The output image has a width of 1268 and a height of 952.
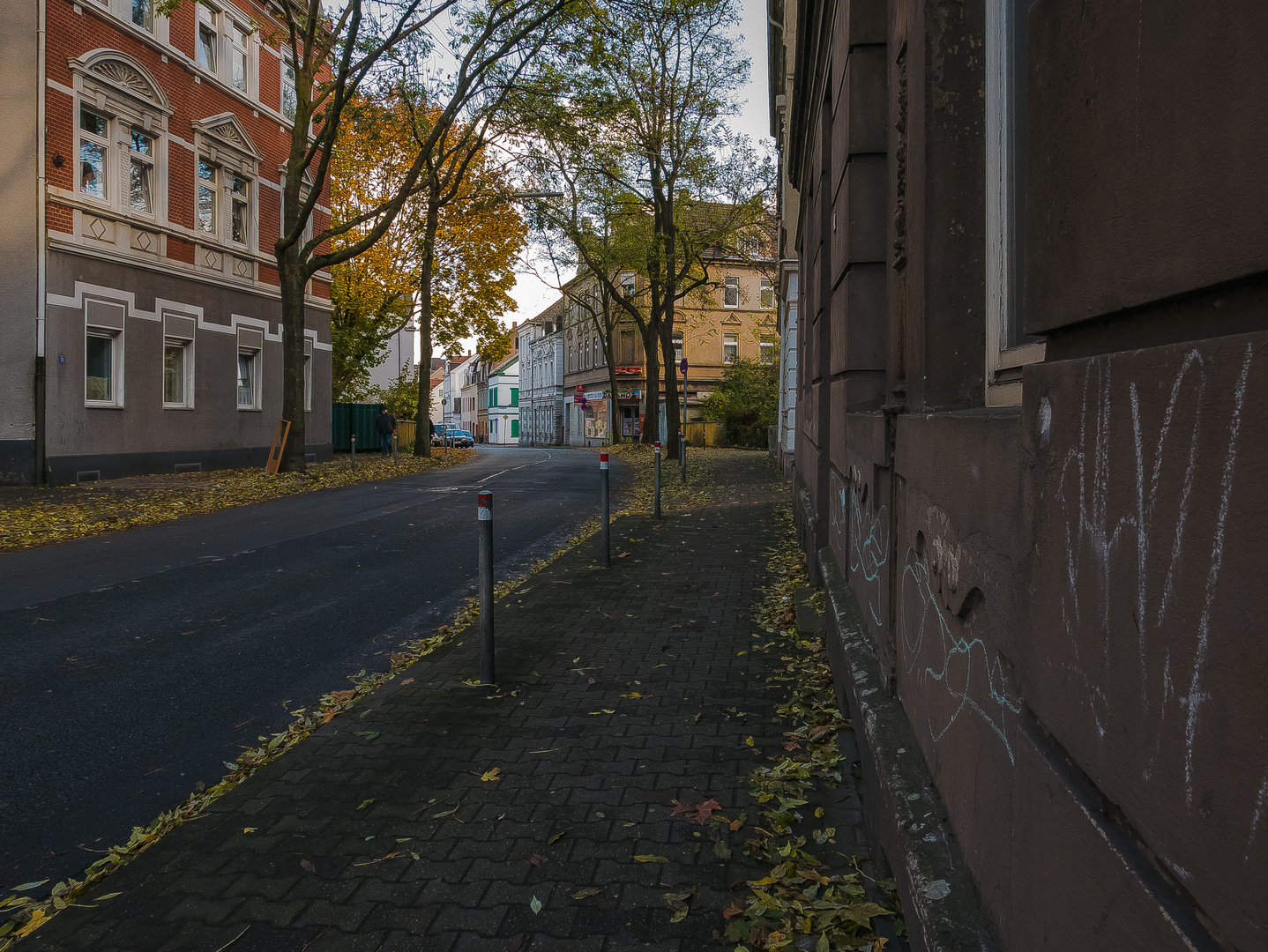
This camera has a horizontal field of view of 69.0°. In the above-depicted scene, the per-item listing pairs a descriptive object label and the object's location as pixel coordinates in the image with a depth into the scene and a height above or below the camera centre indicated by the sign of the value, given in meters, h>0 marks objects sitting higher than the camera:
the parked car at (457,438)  61.05 +0.67
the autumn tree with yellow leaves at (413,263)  30.92 +7.13
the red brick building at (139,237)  17.08 +4.49
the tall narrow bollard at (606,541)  9.30 -0.93
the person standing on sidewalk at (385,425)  32.66 +0.79
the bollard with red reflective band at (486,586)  5.27 -0.81
